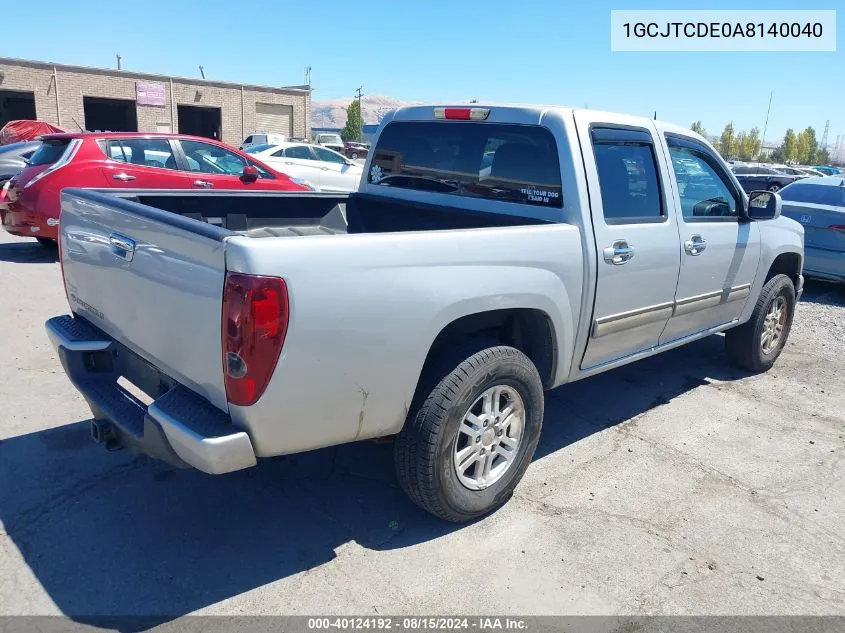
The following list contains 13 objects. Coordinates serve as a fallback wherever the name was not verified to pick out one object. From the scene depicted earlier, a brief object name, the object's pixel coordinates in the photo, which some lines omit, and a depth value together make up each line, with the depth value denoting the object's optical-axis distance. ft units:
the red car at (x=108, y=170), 27.43
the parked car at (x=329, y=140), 136.40
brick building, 109.60
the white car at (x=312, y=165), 50.24
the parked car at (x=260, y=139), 74.24
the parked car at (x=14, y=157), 42.19
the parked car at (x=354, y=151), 132.48
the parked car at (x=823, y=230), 27.76
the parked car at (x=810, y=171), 116.03
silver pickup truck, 8.09
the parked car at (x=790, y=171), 102.85
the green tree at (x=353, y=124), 215.10
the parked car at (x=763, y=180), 82.64
